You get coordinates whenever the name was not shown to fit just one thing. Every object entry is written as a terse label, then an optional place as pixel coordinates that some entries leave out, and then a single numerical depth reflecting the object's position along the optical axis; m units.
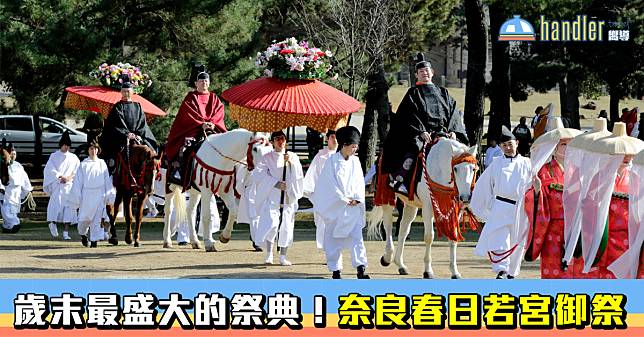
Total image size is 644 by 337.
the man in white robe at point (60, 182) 19.03
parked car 30.97
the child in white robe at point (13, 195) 20.02
